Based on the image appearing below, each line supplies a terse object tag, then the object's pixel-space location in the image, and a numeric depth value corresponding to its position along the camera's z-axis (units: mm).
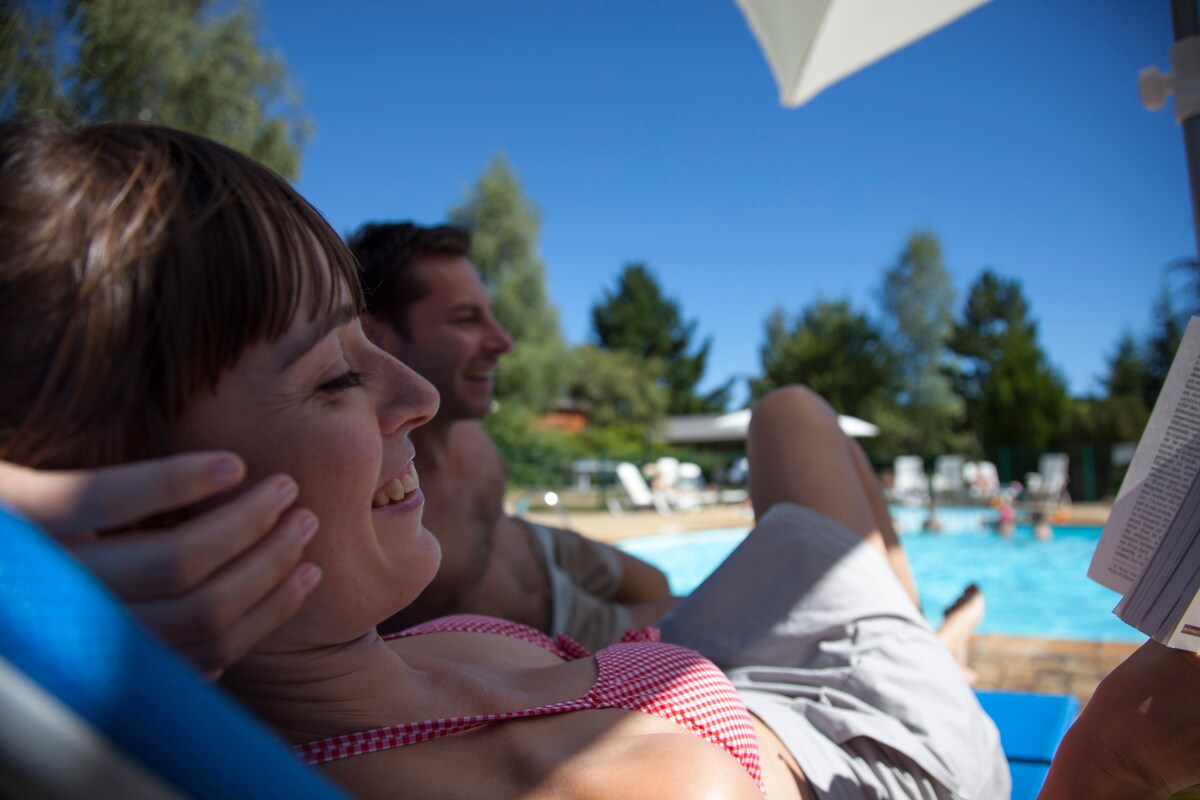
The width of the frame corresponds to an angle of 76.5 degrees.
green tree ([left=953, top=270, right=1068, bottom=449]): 29406
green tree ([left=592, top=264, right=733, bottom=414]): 44219
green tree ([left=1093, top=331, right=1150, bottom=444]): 24453
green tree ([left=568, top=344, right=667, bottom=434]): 36500
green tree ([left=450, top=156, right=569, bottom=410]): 24812
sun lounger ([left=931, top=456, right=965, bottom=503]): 17984
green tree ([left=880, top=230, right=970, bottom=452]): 31812
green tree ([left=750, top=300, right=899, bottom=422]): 32562
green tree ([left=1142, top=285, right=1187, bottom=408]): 26041
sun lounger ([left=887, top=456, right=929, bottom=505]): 17234
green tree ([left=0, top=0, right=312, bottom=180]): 9773
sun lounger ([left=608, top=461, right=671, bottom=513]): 16750
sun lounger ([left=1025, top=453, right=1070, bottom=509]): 15445
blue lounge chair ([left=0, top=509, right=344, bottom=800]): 375
